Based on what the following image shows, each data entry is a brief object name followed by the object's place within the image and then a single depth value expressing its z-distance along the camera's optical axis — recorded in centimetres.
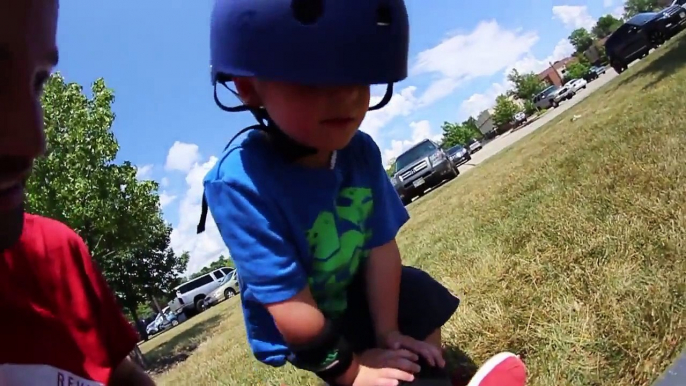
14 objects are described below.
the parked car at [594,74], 5824
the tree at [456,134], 8275
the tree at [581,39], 9279
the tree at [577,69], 8017
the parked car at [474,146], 5399
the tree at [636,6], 8684
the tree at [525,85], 8106
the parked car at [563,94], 4631
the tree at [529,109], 6681
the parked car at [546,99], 4934
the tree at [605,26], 9231
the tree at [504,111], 7338
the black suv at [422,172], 1755
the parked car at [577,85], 4695
